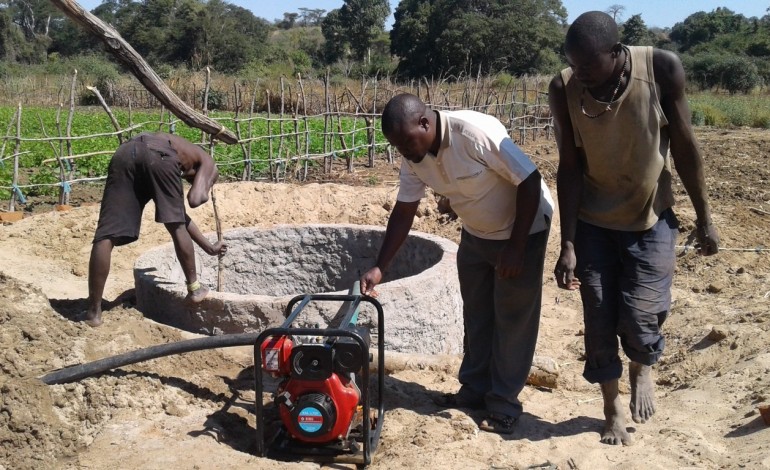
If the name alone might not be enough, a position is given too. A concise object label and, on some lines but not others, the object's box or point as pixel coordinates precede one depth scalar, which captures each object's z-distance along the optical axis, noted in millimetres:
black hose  3260
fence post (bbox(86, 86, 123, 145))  7836
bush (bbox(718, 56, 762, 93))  30672
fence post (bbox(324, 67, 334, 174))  11112
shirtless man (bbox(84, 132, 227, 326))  4281
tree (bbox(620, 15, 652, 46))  39594
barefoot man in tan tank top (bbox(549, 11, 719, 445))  2918
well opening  4191
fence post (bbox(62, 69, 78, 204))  8446
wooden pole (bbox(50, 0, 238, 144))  4559
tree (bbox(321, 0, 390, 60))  47625
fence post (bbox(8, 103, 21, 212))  8336
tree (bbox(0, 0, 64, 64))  42719
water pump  2855
